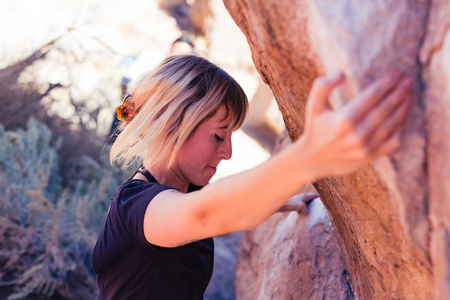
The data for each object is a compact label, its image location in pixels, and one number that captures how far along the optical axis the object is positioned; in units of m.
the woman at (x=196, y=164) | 0.68
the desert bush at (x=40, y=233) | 3.19
